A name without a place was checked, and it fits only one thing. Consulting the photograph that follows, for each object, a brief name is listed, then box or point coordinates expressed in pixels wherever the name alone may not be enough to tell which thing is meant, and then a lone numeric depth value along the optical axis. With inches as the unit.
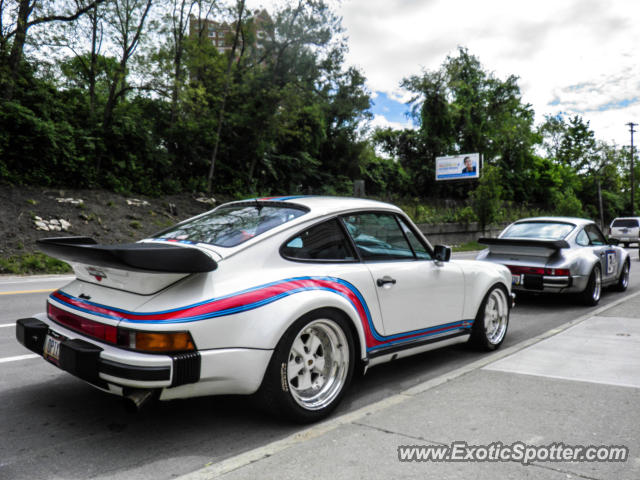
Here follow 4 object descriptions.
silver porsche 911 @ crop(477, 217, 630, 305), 317.7
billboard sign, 1595.7
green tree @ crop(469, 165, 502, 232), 1243.2
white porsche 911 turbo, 113.3
